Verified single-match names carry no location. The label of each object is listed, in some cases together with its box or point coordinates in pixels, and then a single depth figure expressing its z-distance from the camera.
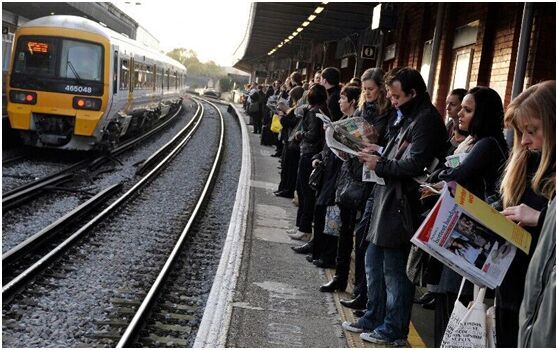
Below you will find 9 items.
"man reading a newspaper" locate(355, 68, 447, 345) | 4.78
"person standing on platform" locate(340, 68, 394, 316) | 5.61
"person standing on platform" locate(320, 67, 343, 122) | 7.70
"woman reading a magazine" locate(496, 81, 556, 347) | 3.31
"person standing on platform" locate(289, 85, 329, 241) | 7.93
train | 14.69
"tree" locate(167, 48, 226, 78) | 143.50
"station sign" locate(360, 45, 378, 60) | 14.87
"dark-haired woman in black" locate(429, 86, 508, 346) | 4.12
